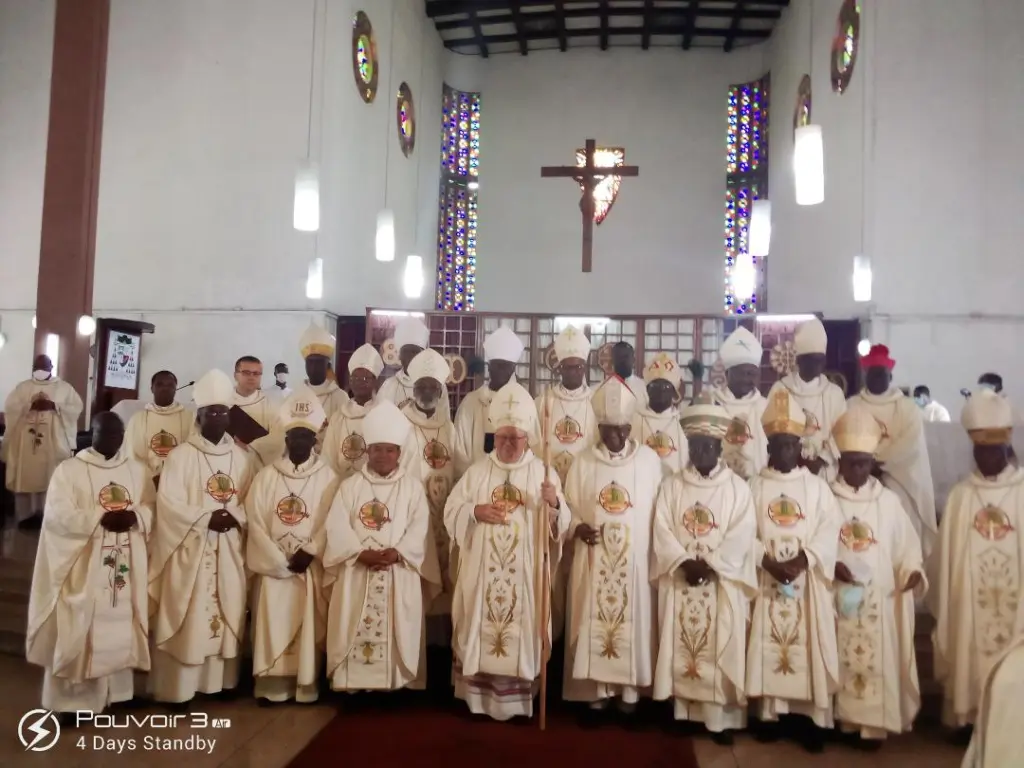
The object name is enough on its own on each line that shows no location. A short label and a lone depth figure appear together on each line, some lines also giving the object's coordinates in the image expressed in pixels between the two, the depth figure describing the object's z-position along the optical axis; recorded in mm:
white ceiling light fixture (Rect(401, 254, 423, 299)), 11766
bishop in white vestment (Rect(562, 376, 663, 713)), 4871
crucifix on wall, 9164
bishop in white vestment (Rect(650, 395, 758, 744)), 4648
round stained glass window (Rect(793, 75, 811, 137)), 13555
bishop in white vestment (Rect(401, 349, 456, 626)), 5836
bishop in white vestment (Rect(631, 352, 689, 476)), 5742
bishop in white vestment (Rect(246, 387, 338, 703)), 5074
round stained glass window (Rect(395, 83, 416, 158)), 15273
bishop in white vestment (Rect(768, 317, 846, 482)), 6301
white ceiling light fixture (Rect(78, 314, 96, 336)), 8523
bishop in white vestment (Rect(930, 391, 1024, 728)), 4762
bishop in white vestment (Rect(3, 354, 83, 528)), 8523
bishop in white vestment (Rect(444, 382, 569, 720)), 4898
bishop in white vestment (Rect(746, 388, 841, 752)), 4605
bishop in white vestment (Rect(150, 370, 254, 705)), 5059
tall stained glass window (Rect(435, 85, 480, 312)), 17516
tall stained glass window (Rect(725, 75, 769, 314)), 16531
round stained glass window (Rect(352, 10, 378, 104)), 12992
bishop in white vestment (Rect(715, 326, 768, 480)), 5785
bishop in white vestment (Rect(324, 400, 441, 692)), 4969
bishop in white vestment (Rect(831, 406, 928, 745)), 4629
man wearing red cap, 6176
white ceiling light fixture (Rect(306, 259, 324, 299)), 10703
